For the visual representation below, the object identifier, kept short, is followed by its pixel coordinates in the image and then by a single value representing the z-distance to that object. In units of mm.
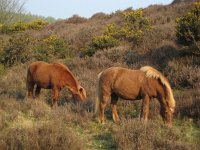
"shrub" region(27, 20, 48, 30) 30309
